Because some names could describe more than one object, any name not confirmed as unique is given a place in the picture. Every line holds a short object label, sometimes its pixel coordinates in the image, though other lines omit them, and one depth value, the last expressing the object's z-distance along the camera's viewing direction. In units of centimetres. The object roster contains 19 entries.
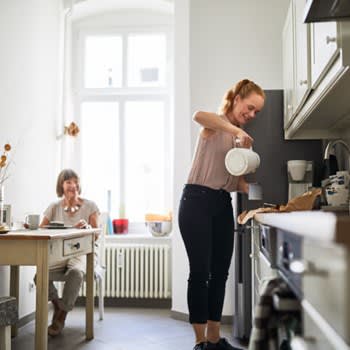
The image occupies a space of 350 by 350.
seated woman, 311
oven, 86
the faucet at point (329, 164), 238
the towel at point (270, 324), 93
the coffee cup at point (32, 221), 291
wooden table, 229
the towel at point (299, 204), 202
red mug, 413
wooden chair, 212
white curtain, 411
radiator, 389
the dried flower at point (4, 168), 300
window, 427
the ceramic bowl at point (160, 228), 397
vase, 274
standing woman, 212
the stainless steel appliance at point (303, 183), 271
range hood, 134
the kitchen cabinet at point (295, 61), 207
